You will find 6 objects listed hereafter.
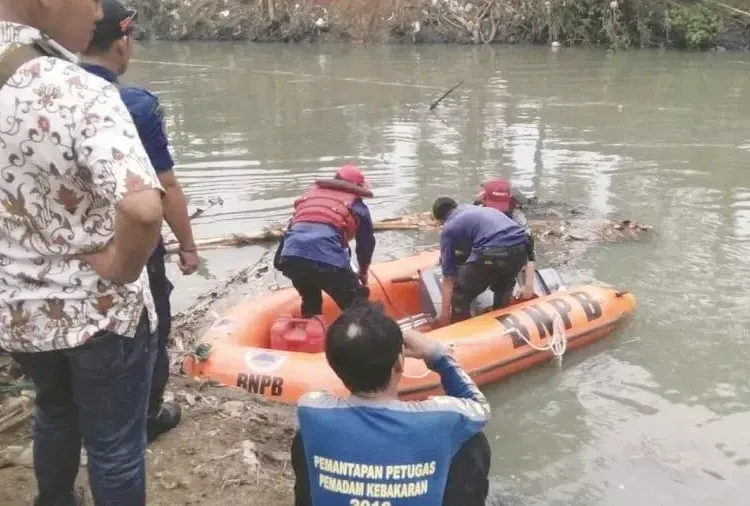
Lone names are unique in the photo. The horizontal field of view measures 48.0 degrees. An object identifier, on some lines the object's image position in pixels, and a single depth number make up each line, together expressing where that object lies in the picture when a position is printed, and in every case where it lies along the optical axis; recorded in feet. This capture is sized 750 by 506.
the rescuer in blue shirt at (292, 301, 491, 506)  6.70
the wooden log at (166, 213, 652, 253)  24.93
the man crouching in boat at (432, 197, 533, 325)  17.38
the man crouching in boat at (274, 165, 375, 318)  15.74
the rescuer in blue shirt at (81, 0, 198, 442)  9.10
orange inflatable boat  14.71
